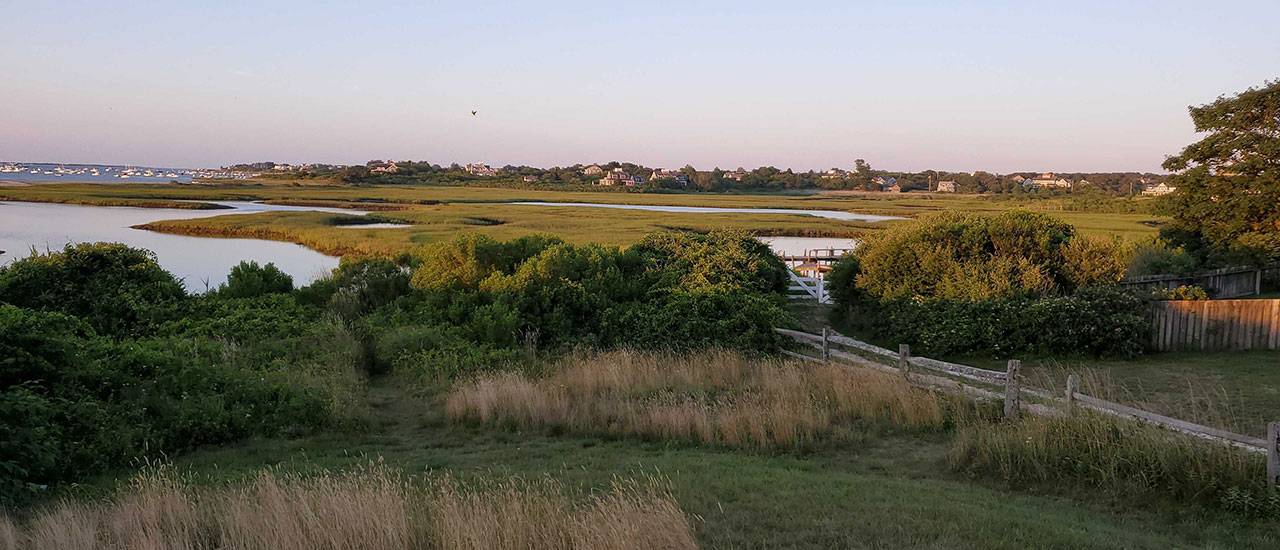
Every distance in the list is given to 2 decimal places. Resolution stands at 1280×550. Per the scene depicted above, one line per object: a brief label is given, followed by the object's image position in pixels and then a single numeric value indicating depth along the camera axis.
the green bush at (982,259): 20.25
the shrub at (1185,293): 19.97
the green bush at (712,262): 20.45
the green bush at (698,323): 17.64
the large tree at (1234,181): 28.31
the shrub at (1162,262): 26.98
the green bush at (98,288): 19.09
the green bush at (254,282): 21.77
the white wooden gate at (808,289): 26.72
